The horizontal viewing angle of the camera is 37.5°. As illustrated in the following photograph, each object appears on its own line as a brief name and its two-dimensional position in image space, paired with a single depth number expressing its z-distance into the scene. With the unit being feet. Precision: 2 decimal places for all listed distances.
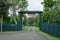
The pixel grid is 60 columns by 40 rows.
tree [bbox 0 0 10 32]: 67.94
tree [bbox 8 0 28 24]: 81.95
